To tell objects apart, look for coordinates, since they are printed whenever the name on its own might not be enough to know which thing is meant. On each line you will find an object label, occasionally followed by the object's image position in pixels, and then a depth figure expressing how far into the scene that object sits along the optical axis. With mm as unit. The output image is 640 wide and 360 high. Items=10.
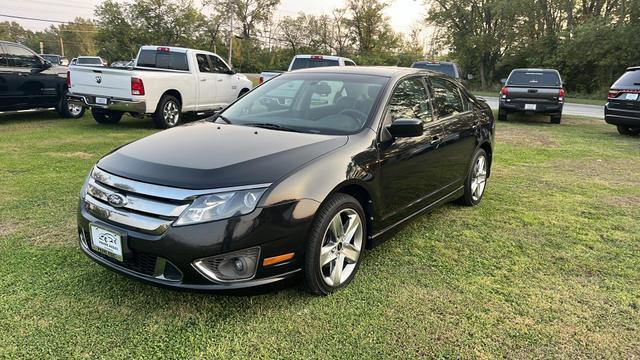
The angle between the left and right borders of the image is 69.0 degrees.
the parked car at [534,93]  13000
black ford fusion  2543
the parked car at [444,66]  13867
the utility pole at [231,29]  44422
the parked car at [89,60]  30469
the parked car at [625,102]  10031
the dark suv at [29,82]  9547
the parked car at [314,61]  11547
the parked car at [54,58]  30719
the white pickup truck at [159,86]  9156
